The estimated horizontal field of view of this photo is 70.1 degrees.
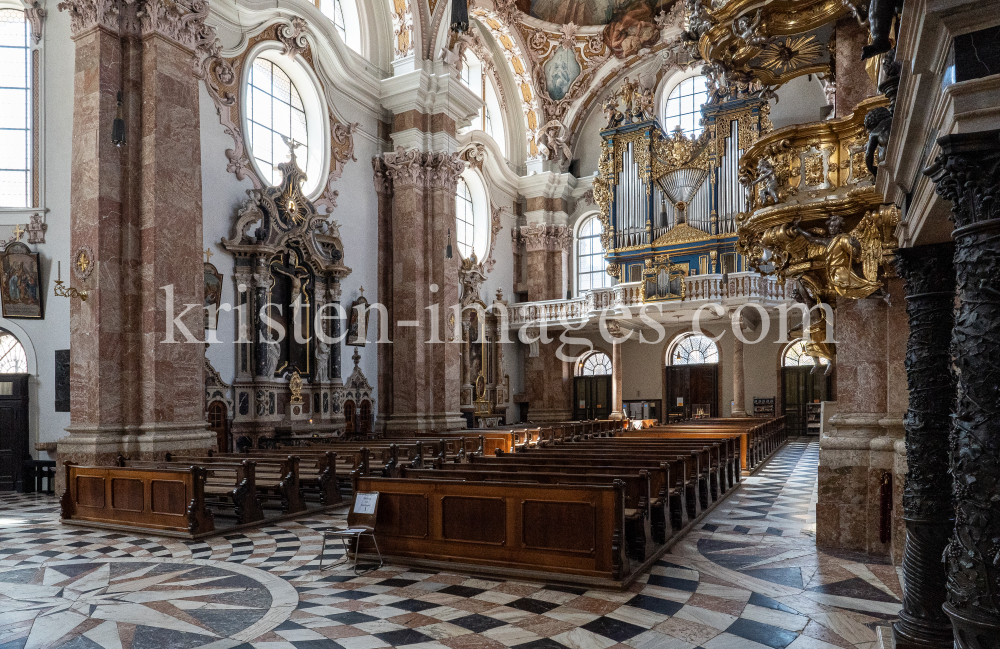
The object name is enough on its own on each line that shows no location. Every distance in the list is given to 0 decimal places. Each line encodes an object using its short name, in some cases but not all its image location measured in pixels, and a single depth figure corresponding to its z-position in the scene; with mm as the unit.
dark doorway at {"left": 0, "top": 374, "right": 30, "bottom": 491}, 11906
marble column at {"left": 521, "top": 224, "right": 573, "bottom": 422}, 24938
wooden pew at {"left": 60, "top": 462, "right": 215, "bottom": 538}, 7781
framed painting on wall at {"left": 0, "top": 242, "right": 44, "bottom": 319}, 11688
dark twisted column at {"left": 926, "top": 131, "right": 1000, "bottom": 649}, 2498
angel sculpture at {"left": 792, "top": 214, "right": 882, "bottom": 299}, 5934
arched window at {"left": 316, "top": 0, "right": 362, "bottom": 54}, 17094
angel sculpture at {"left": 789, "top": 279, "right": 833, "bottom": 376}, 7704
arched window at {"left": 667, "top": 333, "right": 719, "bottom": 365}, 24422
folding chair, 6297
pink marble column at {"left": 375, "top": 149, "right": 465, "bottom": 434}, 17344
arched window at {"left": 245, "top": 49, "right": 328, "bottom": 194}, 14953
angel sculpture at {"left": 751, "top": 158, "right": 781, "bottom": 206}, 6180
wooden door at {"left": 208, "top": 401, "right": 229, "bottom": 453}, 13031
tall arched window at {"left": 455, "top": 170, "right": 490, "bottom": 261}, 22453
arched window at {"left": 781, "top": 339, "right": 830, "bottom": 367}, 23047
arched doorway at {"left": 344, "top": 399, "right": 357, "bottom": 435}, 16469
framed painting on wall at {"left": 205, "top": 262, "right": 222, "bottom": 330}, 12969
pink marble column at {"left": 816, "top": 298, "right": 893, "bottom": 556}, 6582
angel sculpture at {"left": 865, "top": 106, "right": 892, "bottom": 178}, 3719
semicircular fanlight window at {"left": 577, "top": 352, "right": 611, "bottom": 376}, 25922
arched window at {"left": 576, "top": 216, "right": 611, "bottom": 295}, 26141
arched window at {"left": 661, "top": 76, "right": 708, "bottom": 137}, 23703
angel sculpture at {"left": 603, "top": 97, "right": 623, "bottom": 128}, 23250
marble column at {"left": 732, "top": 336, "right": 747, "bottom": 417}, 20812
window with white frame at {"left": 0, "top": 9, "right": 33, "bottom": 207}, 12281
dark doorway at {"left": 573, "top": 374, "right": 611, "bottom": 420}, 25562
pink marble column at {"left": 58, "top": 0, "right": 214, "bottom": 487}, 10367
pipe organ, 21172
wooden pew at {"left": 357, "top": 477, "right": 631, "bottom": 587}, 5676
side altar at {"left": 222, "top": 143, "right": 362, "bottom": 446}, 13703
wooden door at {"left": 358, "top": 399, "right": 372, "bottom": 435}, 16859
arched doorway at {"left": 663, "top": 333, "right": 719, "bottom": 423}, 24328
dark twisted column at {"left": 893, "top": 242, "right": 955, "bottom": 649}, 3676
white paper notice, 6395
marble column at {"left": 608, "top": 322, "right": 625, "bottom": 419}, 22516
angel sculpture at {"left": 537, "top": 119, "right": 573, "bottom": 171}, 25203
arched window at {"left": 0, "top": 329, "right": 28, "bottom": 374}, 12078
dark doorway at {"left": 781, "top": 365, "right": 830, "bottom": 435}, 22906
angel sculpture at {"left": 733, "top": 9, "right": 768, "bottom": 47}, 5449
